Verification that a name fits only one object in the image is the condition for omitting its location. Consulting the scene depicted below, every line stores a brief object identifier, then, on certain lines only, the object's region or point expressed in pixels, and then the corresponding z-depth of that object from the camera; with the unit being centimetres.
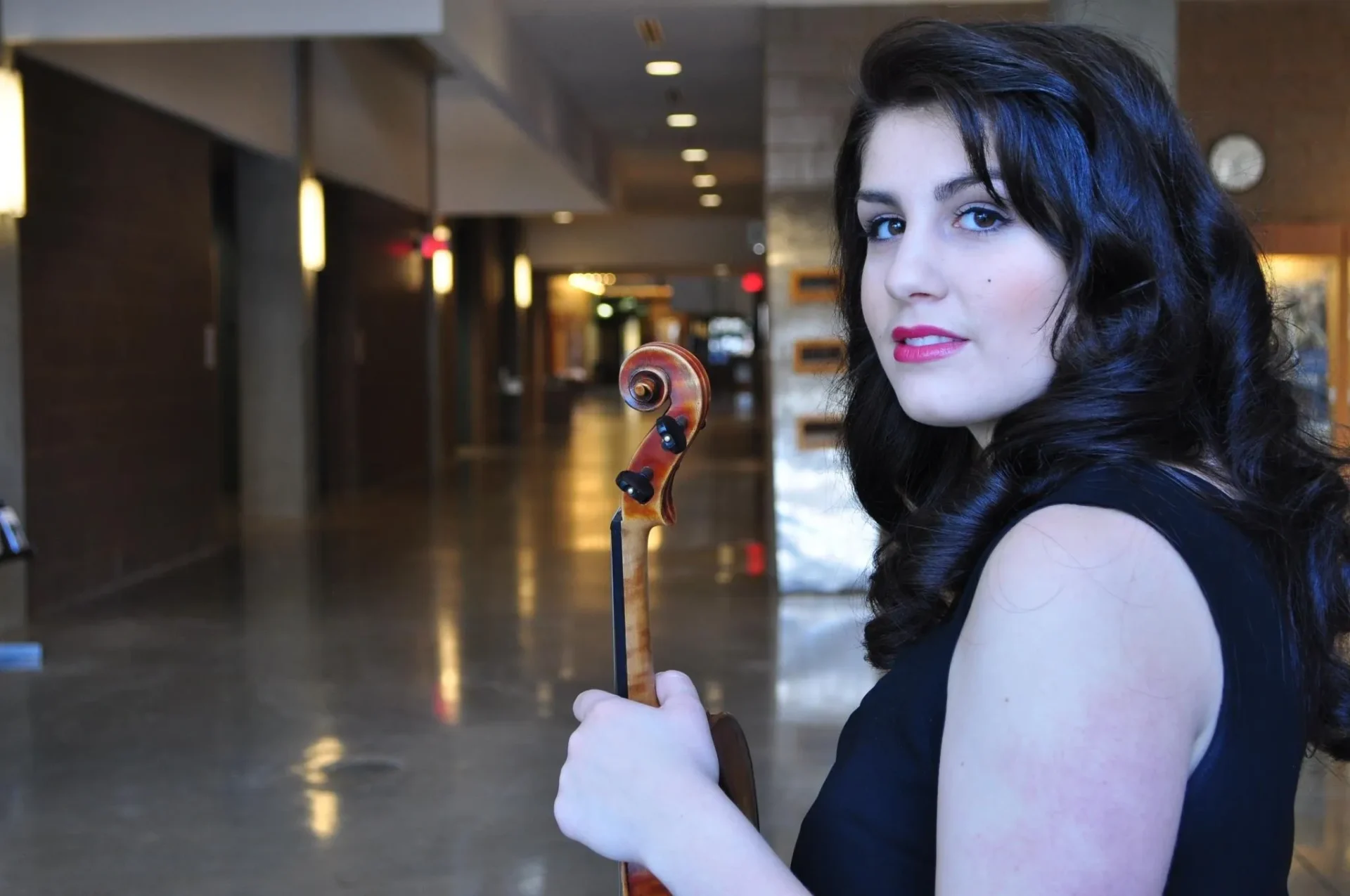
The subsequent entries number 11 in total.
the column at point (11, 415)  557
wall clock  666
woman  72
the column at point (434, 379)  1300
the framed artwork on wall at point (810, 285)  664
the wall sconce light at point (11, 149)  528
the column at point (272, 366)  938
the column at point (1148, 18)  413
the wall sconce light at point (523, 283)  1911
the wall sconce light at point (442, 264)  1304
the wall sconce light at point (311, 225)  918
